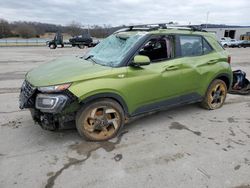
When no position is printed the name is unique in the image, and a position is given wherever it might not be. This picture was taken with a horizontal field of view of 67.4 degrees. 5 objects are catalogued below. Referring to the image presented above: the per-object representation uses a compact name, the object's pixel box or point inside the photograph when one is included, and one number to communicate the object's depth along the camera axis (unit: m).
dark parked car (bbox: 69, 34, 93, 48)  26.48
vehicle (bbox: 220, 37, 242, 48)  30.46
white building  44.34
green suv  2.73
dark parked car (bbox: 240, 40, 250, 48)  30.99
